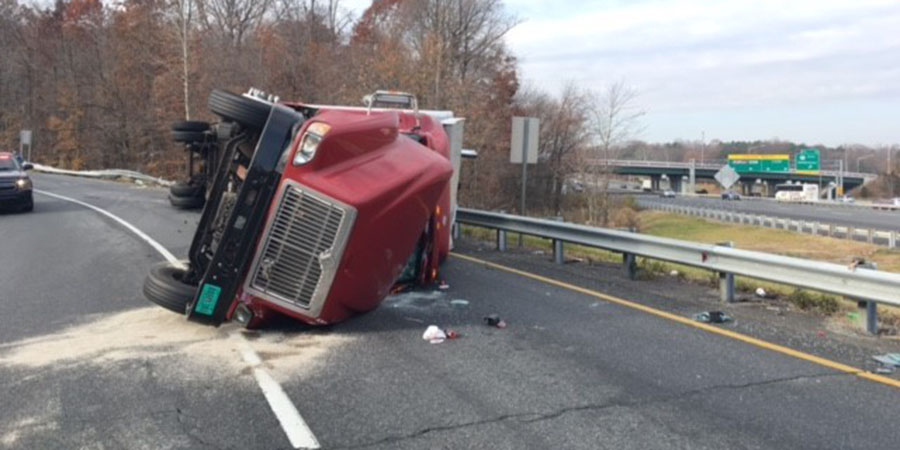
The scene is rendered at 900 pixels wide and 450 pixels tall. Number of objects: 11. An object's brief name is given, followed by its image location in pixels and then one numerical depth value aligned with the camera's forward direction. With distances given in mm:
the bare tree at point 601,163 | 42625
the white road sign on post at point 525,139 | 15633
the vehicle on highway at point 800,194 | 95688
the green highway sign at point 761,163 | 98375
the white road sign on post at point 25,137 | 48000
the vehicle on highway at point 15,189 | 18641
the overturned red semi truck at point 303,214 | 5664
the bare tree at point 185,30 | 35094
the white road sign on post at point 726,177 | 45625
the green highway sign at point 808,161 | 99188
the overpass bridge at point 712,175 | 109812
